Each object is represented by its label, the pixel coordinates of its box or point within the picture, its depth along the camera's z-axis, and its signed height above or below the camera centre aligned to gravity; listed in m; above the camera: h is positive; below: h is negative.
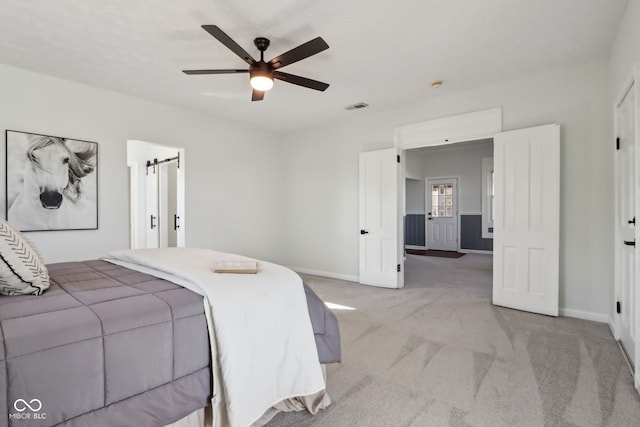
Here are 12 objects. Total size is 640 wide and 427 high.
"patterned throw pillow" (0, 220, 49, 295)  1.38 -0.26
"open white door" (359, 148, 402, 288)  4.55 -0.13
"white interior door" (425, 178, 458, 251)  8.49 -0.10
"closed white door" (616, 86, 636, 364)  2.29 -0.06
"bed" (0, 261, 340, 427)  1.01 -0.53
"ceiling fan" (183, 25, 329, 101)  2.17 +1.16
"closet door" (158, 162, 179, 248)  5.21 +0.15
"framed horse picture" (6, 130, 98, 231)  3.23 +0.31
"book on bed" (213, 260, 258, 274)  1.76 -0.32
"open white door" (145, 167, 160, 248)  5.22 +0.03
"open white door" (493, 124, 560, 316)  3.29 -0.10
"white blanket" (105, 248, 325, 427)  1.40 -0.62
